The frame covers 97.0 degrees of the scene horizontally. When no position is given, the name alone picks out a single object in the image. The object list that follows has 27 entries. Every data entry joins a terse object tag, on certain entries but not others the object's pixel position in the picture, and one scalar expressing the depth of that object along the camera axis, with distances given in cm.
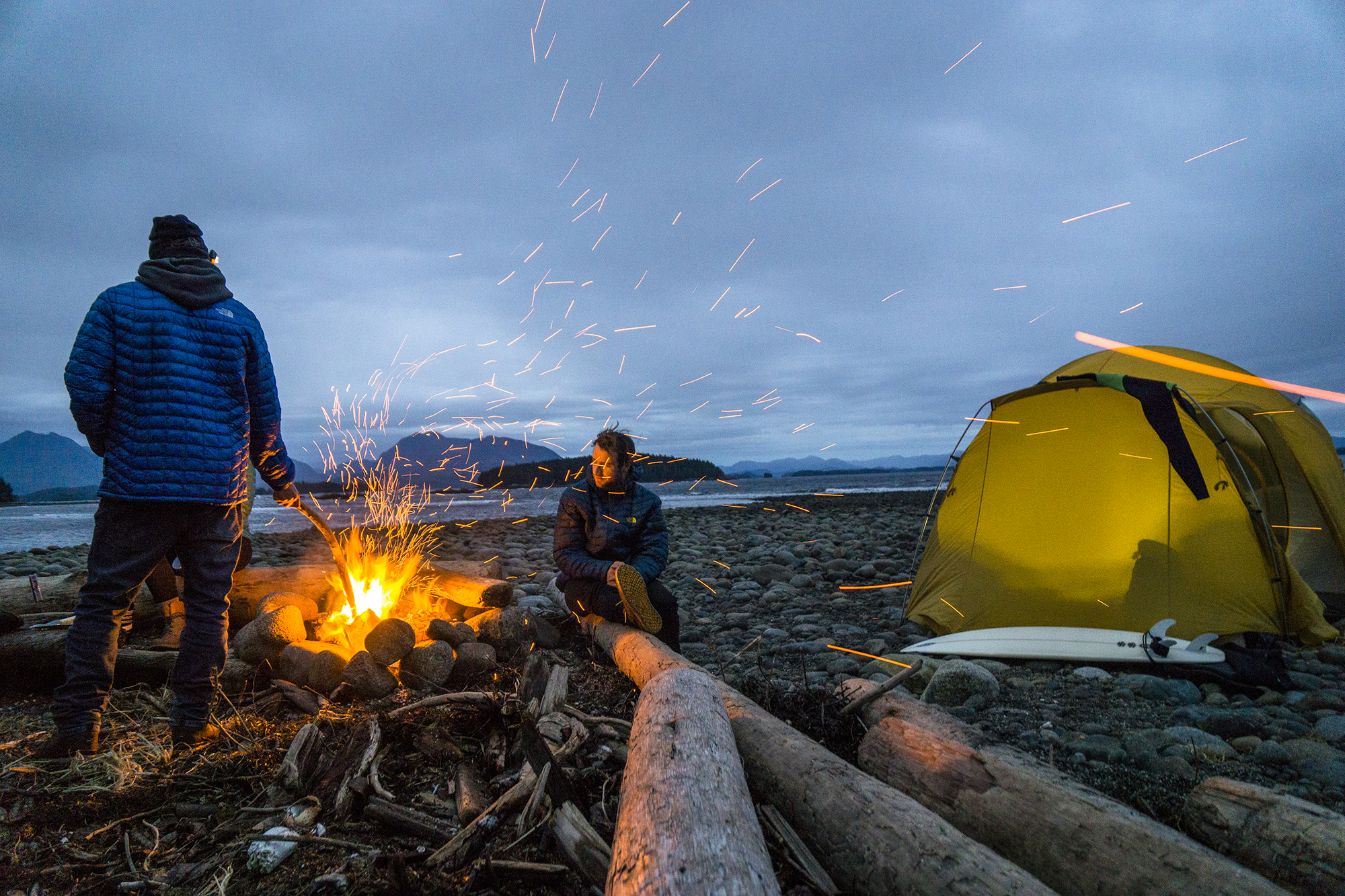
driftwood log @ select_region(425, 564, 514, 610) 557
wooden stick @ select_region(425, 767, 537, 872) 236
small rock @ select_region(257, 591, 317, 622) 445
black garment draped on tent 470
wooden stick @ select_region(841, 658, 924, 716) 320
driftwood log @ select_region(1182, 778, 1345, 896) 175
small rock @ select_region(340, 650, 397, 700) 399
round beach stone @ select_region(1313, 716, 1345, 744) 337
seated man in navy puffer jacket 499
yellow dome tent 486
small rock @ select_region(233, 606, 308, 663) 412
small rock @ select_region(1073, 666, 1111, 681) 445
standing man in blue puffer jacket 307
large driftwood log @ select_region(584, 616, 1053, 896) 172
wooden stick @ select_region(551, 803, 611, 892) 219
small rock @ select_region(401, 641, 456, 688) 420
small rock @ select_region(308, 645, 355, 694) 398
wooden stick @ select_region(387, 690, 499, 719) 343
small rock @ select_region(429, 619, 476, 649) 461
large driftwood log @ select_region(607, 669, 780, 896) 154
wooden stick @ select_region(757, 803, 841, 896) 204
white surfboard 447
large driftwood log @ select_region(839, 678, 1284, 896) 171
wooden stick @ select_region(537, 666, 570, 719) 360
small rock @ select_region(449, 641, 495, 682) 448
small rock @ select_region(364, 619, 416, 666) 414
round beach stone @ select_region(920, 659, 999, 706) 410
